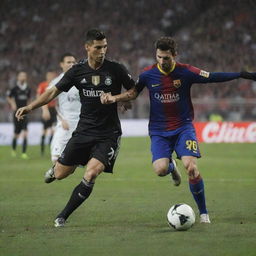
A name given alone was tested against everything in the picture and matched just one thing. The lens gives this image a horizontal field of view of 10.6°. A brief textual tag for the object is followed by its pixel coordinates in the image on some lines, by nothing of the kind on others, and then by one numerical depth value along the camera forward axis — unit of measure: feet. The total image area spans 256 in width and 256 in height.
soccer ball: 47.54
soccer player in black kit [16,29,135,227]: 51.39
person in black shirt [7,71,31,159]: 125.48
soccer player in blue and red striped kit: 51.62
